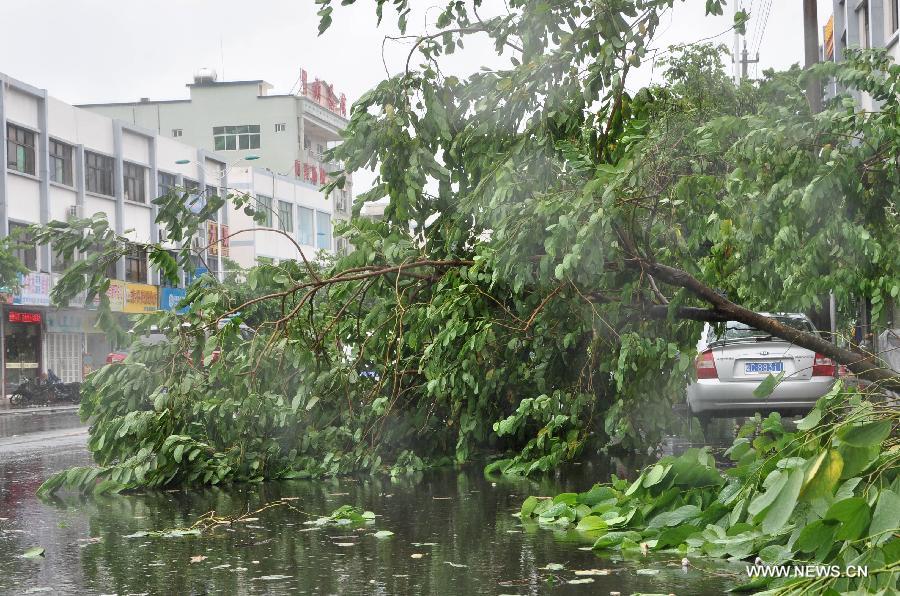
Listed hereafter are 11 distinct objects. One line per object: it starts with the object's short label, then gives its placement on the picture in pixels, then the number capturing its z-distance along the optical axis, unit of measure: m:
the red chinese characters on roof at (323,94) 70.88
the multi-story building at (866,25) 29.28
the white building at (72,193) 41.12
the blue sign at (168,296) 51.91
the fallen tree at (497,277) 8.42
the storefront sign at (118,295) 46.45
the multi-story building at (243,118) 70.69
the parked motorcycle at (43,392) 37.62
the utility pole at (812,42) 19.38
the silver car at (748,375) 14.37
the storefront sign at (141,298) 48.28
